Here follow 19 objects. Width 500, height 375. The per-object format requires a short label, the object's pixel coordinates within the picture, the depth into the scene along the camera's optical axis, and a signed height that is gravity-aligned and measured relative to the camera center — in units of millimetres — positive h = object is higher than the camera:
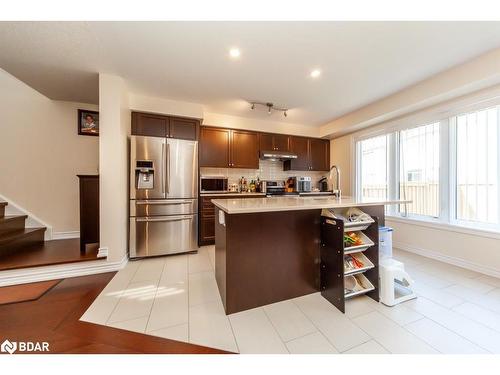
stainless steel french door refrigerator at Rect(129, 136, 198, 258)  2865 -154
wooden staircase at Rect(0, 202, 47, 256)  2528 -699
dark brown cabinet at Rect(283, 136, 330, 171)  4602 +803
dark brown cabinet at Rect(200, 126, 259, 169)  3838 +804
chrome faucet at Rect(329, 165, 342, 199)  2445 -83
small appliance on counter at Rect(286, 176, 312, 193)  4484 +48
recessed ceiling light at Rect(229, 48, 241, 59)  2068 +1479
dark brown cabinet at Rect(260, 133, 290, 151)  4293 +1022
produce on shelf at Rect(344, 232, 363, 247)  1805 -508
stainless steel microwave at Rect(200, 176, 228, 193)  3791 +47
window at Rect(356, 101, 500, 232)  2438 +278
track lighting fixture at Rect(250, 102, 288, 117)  3441 +1497
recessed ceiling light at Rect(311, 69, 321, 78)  2490 +1510
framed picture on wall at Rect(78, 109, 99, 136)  3404 +1153
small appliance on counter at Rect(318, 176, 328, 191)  4983 +69
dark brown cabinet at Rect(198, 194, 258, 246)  3586 -662
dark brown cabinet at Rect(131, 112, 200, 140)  3164 +1042
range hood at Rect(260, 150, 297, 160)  4230 +712
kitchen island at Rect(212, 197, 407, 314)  1666 -646
